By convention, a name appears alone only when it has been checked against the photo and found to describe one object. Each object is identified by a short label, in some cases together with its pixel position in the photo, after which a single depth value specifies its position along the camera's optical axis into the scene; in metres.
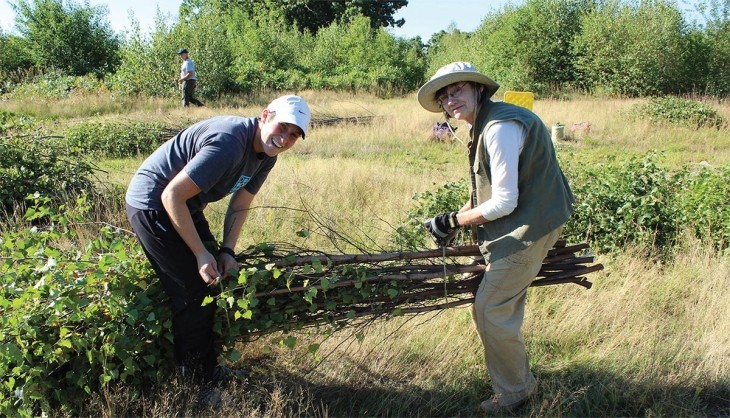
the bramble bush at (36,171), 6.00
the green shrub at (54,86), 18.17
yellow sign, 7.53
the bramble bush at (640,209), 5.36
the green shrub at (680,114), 15.09
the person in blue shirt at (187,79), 17.38
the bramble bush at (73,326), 2.58
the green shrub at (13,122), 6.34
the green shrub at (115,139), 10.52
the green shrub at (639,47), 24.77
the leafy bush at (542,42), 28.45
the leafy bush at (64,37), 25.91
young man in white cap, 2.62
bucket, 13.40
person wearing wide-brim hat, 2.68
